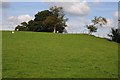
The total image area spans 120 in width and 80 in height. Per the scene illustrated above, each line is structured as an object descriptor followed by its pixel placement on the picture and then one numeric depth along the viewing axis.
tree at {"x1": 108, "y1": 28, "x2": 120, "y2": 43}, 53.36
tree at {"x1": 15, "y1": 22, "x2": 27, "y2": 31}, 91.27
